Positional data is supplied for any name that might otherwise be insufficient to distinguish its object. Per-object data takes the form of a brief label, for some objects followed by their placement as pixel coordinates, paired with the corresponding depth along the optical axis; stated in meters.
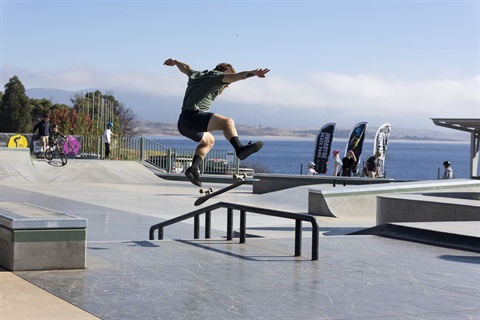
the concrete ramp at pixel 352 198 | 17.77
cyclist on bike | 31.55
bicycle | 30.48
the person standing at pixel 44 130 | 31.20
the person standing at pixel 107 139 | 34.84
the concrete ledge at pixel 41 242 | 7.55
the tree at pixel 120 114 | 51.19
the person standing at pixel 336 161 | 31.20
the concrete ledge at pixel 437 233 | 10.38
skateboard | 10.41
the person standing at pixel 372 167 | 29.58
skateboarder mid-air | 9.12
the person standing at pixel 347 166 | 29.80
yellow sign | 36.41
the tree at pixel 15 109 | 82.25
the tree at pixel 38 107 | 92.21
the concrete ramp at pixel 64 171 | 28.19
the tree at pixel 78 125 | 43.62
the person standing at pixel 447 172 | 29.16
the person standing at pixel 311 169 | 32.30
